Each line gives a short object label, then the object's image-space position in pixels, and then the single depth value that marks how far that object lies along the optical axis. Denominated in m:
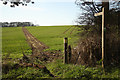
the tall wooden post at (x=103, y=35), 5.96
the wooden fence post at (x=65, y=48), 7.22
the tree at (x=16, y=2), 7.36
